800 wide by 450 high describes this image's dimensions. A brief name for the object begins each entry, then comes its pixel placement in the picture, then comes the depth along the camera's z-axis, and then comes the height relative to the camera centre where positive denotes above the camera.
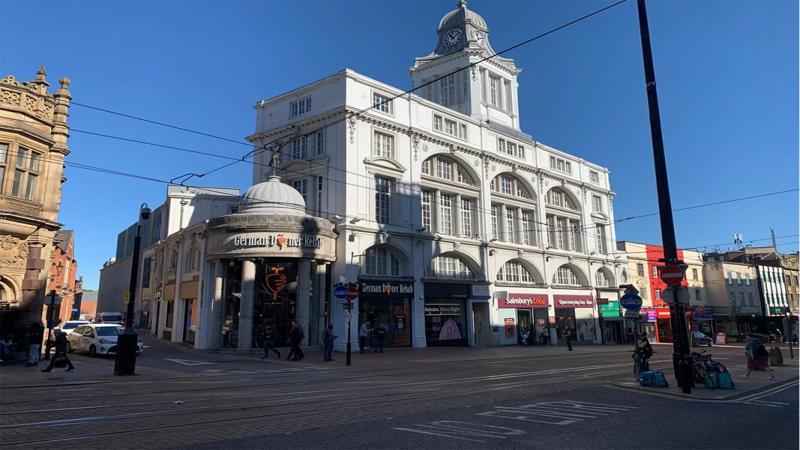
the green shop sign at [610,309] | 48.94 +1.47
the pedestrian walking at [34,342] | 18.59 -0.44
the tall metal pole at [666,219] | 12.45 +2.66
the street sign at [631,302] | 16.08 +0.69
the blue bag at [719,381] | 13.04 -1.40
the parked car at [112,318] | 44.53 +0.94
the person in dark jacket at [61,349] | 17.03 -0.63
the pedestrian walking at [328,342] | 22.63 -0.63
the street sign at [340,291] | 22.35 +1.52
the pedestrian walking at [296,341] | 23.12 -0.59
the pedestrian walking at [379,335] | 28.31 -0.45
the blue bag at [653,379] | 13.27 -1.37
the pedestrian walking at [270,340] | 23.90 -0.56
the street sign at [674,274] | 12.62 +1.19
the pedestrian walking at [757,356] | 16.95 -1.04
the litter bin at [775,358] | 22.16 -1.45
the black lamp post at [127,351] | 15.97 -0.66
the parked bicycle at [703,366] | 13.38 -1.09
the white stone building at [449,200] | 31.94 +8.99
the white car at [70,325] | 32.69 +0.27
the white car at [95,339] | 23.77 -0.45
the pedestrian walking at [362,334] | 28.03 -0.41
